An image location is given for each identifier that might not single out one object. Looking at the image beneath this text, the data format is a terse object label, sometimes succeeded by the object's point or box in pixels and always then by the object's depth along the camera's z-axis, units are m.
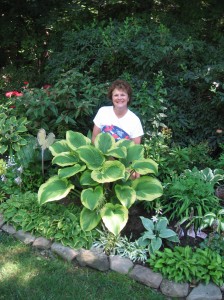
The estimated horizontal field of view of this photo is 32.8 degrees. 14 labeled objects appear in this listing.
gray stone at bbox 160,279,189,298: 2.95
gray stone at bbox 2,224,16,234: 3.55
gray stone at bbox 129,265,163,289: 3.02
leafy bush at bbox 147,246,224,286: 2.97
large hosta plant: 3.21
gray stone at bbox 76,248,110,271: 3.17
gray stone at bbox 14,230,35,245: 3.43
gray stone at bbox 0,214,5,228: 3.64
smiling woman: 3.83
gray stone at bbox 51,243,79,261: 3.24
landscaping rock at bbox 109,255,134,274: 3.15
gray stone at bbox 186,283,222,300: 2.89
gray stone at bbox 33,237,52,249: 3.38
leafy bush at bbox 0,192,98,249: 3.35
